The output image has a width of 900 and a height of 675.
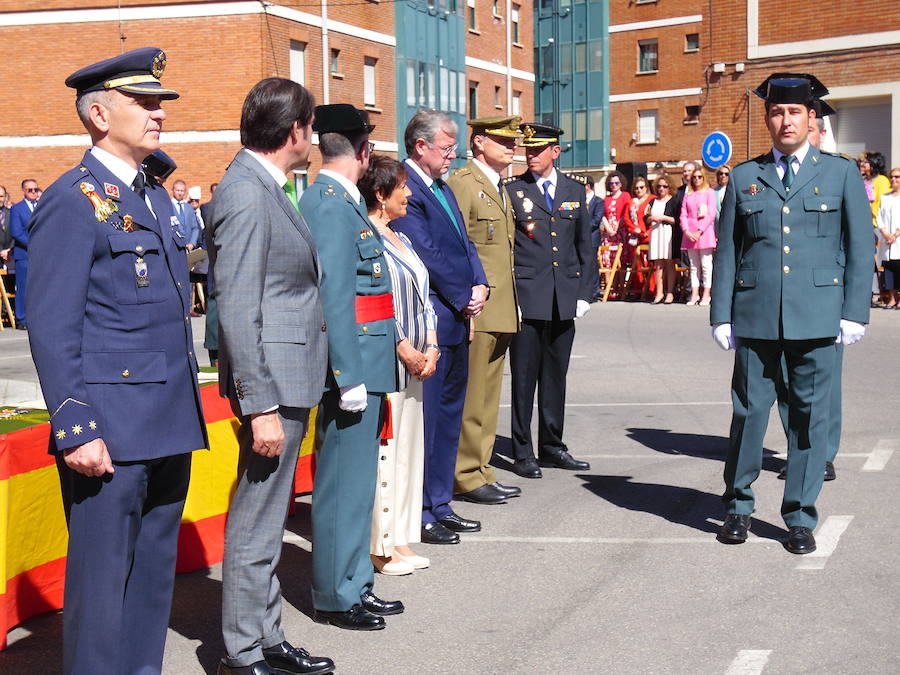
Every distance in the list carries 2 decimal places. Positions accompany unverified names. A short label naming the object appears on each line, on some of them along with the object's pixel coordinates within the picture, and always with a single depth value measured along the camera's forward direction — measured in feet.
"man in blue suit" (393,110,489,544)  21.99
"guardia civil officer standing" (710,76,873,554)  21.04
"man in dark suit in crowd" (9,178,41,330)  64.54
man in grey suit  14.25
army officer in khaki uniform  25.14
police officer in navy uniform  28.17
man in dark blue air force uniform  12.37
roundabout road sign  75.77
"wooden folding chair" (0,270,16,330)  67.05
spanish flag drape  16.61
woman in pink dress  66.64
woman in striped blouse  19.35
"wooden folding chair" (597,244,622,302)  75.46
